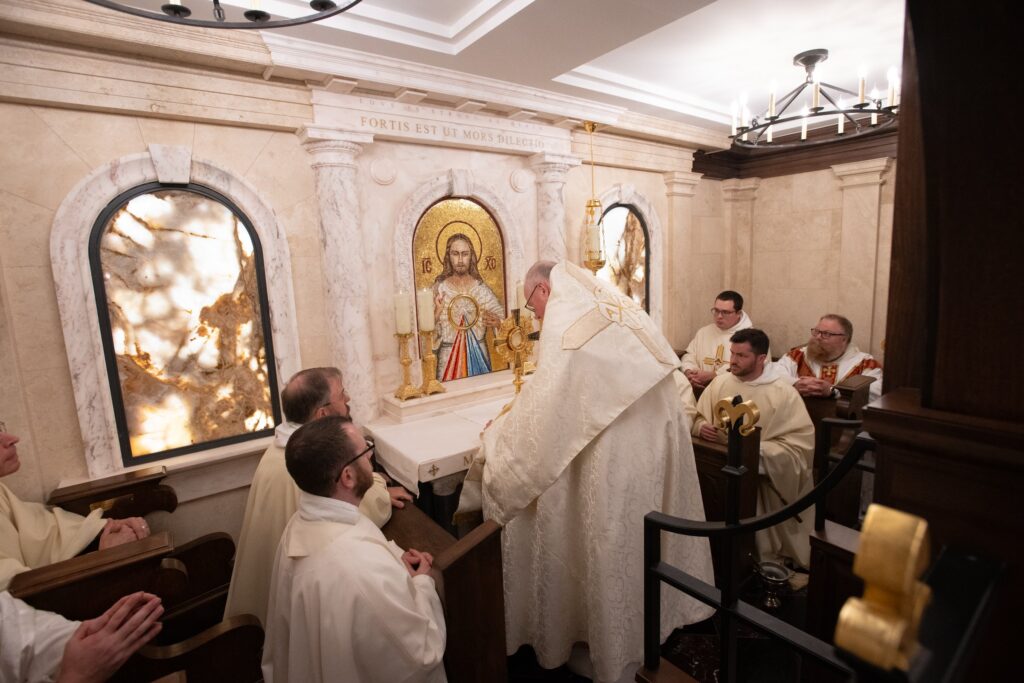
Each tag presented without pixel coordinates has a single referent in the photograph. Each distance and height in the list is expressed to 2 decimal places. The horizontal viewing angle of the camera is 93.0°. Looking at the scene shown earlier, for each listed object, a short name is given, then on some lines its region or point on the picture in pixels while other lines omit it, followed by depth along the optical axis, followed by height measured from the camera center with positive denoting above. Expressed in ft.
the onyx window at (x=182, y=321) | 10.86 -0.88
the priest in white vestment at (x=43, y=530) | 7.79 -4.22
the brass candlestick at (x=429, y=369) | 13.84 -2.73
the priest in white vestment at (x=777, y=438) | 11.74 -4.44
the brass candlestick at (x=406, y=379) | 13.47 -2.91
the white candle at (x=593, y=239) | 14.54 +0.81
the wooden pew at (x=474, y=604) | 6.57 -4.71
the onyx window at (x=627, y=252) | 20.42 +0.53
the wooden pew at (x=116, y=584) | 6.79 -4.35
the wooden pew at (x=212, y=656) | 7.00 -5.53
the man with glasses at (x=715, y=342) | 18.33 -3.33
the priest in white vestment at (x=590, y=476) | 8.08 -3.61
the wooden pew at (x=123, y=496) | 9.83 -4.34
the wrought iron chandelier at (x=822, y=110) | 12.52 +4.47
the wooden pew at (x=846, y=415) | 12.31 -4.48
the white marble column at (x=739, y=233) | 25.46 +1.42
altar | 10.60 -3.93
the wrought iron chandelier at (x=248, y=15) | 5.73 +3.23
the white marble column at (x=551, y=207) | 16.87 +2.11
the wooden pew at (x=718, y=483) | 10.53 -5.09
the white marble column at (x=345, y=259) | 12.66 +0.49
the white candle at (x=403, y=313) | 12.92 -1.03
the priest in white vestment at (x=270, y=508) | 8.41 -3.98
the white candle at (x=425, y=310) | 13.32 -0.99
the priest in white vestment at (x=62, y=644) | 5.67 -4.28
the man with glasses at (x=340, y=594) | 5.45 -3.64
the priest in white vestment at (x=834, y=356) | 17.04 -3.62
